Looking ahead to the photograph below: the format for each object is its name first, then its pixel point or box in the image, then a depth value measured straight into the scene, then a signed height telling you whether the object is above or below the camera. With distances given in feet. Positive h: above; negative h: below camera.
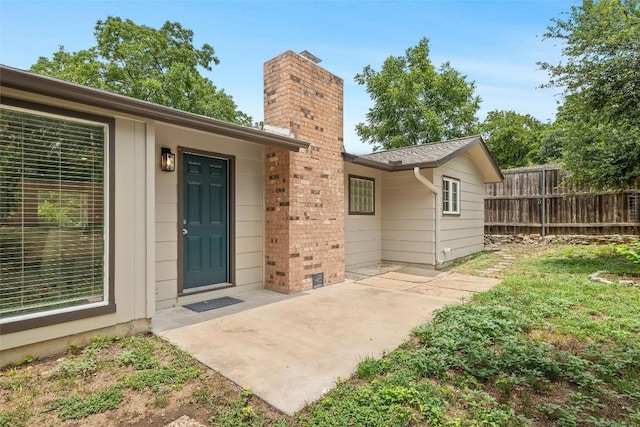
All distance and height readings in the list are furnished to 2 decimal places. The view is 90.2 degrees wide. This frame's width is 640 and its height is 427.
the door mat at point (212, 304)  14.03 -4.28
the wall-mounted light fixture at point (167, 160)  13.65 +2.18
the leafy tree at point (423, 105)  62.64 +21.21
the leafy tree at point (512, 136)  72.84 +17.18
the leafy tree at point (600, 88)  20.39 +8.07
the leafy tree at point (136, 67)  50.93 +24.07
